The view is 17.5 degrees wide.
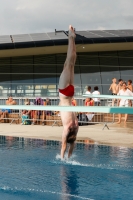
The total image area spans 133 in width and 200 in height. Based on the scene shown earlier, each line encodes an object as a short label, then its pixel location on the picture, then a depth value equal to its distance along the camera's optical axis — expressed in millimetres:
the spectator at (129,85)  19750
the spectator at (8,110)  20656
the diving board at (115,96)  9088
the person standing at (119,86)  19809
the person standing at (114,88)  20595
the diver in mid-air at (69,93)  7672
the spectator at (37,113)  20344
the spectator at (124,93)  18503
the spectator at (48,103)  20156
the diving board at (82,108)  5539
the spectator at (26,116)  20325
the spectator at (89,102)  19388
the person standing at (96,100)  20141
